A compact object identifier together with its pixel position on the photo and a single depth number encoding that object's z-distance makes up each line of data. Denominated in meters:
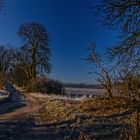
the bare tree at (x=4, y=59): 27.35
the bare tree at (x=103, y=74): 8.17
